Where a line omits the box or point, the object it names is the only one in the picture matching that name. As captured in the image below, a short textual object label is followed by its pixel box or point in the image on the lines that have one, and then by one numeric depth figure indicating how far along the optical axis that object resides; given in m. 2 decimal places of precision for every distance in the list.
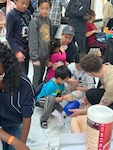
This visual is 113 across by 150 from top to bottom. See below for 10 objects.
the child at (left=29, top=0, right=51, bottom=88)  2.15
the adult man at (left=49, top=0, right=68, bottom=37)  3.26
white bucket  0.63
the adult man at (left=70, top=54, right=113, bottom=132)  1.70
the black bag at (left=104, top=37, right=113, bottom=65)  2.24
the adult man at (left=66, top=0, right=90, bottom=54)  3.08
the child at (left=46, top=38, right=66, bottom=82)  2.43
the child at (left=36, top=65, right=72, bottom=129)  2.19
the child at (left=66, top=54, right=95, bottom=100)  2.32
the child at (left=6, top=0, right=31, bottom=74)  2.10
